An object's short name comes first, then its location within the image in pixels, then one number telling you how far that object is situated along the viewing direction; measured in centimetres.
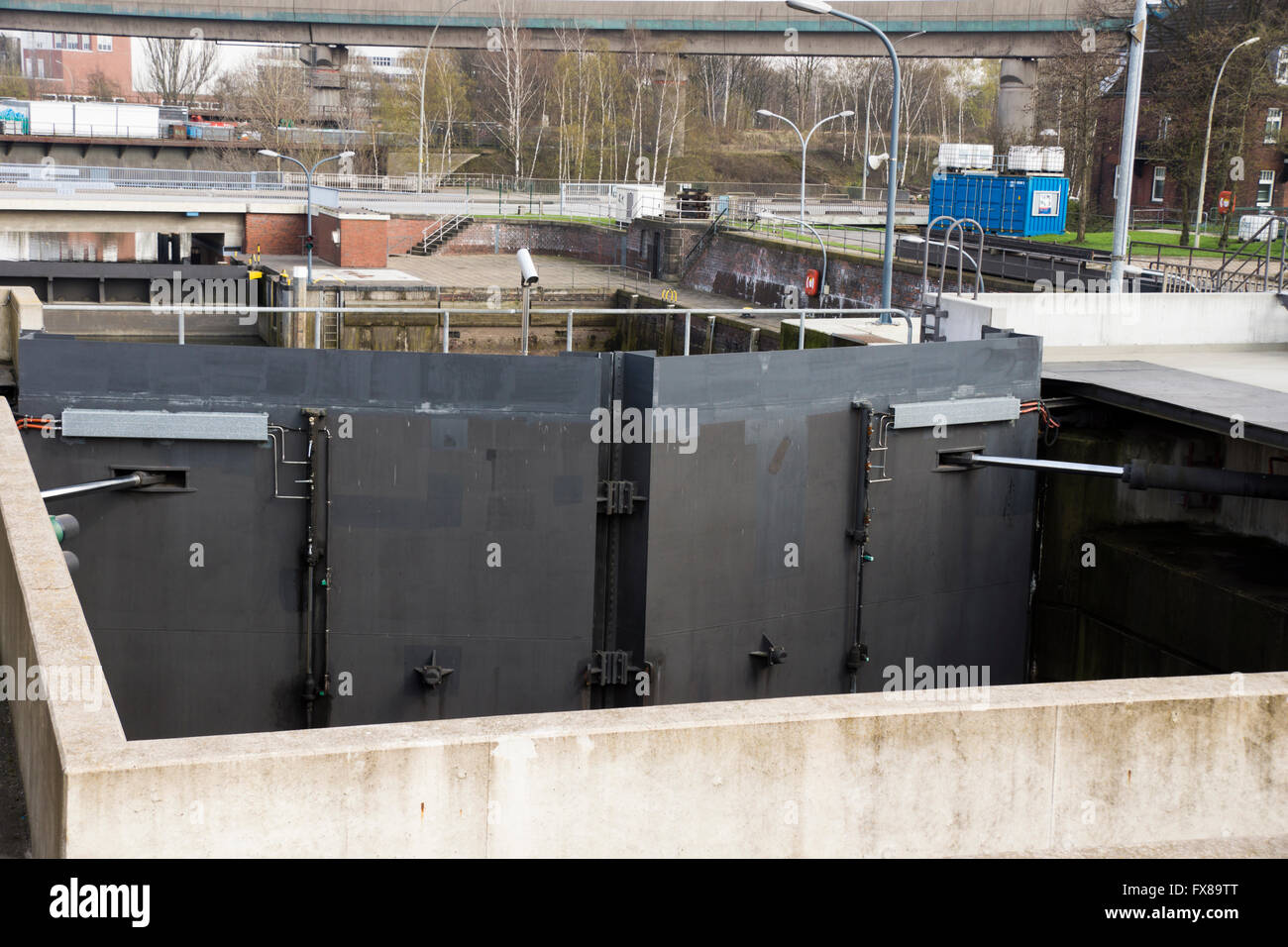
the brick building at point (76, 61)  14688
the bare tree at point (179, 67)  10750
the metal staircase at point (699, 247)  4812
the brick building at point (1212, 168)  4941
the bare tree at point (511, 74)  7619
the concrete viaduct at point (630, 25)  6950
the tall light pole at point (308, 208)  4347
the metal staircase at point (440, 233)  5541
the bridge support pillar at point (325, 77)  7769
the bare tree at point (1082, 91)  4808
